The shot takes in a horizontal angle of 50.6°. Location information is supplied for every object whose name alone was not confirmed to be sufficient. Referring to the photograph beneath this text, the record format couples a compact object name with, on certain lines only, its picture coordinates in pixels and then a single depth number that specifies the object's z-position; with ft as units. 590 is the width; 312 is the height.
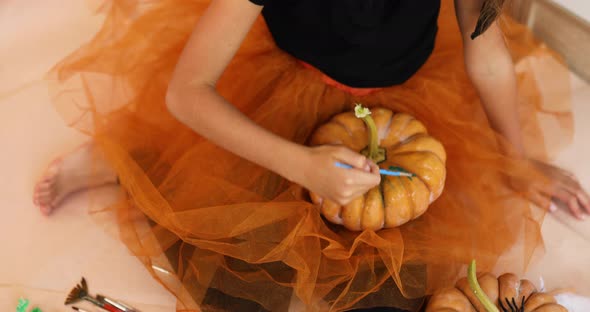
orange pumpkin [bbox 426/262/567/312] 2.95
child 2.90
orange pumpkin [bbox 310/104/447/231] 2.90
